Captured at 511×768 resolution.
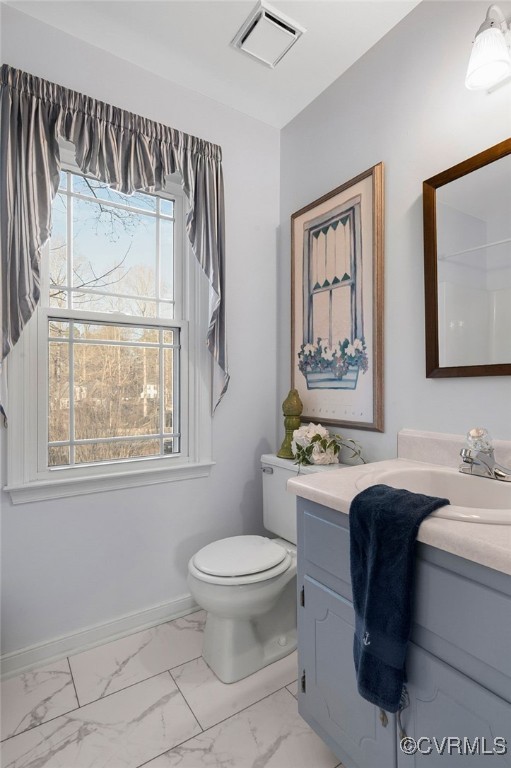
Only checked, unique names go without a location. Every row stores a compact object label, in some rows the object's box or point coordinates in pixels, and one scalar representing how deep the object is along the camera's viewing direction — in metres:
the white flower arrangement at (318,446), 1.79
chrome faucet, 1.20
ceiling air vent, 1.58
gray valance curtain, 1.51
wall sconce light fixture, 1.19
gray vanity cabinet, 0.74
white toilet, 1.50
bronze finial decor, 2.02
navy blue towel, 0.86
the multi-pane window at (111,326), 1.77
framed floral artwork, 1.70
